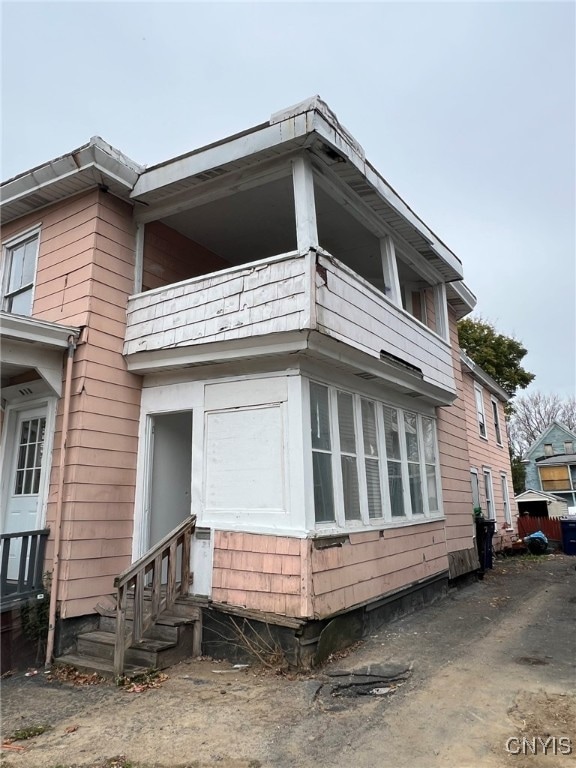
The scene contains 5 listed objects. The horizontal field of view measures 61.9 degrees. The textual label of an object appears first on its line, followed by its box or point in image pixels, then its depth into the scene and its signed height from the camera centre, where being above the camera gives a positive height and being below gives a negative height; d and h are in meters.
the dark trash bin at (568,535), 16.22 -1.36
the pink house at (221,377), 5.32 +1.57
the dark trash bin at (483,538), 11.36 -0.99
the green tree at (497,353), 25.50 +7.42
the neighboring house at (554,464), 25.69 +1.66
